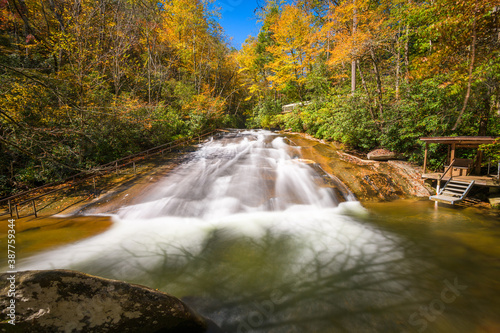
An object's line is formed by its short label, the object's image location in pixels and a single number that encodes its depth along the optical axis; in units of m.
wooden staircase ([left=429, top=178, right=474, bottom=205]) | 7.39
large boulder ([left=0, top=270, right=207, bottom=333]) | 1.78
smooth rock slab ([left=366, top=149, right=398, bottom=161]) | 11.34
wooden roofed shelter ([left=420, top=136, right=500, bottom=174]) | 7.43
